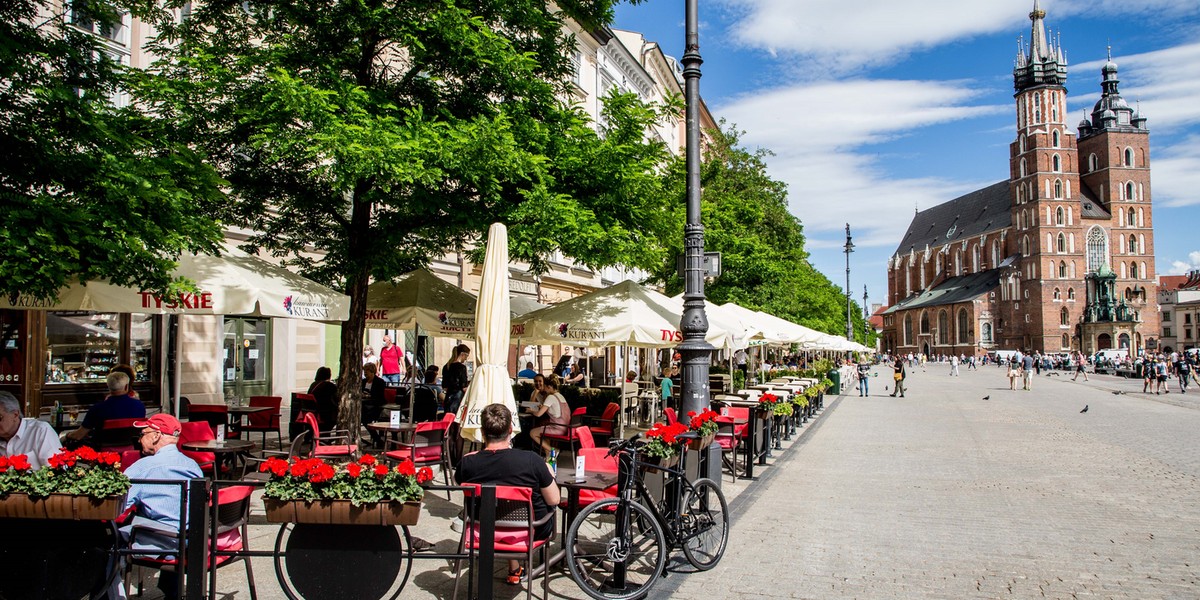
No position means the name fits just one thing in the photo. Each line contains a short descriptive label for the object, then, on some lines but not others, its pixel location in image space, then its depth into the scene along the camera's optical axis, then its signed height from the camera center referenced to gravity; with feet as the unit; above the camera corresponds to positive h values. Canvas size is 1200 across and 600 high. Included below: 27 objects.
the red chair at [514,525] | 16.79 -3.67
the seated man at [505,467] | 17.46 -2.56
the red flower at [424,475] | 14.84 -2.32
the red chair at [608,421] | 38.37 -3.56
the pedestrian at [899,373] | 115.22 -3.72
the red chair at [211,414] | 35.19 -2.82
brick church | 346.13 +49.51
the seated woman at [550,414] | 35.47 -2.96
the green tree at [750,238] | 86.12 +13.50
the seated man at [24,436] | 19.49 -2.08
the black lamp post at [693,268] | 28.73 +2.90
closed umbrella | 24.47 +0.23
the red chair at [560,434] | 35.37 -3.75
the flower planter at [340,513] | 14.33 -2.88
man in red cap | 15.61 -2.76
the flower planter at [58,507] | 13.98 -2.70
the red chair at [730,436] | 35.76 -4.00
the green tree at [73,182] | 19.88 +4.50
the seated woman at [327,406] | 35.86 -2.50
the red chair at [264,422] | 35.45 -3.17
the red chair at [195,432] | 26.11 -2.66
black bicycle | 18.39 -4.49
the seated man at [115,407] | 26.61 -1.91
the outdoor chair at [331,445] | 28.76 -3.55
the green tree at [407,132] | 29.19 +8.34
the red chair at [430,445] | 29.96 -3.61
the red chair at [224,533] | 15.16 -3.55
